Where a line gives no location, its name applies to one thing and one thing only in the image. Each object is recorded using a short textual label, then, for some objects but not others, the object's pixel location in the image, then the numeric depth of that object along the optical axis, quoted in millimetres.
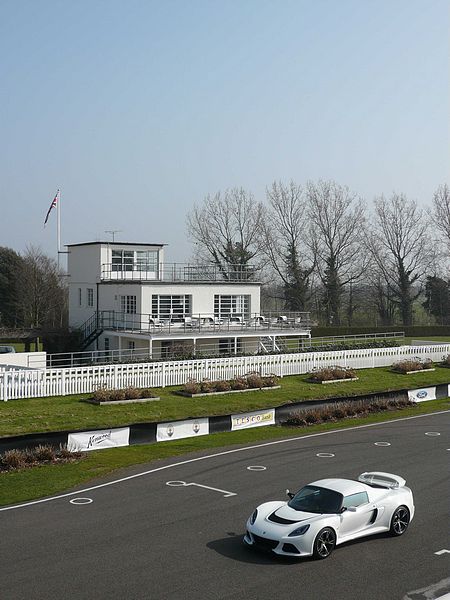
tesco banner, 30219
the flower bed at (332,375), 42875
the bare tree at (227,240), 84750
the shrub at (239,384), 38531
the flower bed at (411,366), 48406
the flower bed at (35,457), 22797
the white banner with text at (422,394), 37781
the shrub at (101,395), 33250
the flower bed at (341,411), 31625
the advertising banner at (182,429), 27594
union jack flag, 62656
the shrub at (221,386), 37750
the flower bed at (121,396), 33344
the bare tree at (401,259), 88375
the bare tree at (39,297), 80938
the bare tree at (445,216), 85944
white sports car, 14672
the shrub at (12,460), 22719
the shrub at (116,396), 33625
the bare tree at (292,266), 86312
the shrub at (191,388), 36375
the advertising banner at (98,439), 24998
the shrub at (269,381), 39494
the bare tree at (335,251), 86000
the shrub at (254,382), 38906
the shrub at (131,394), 34375
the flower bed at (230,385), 36656
